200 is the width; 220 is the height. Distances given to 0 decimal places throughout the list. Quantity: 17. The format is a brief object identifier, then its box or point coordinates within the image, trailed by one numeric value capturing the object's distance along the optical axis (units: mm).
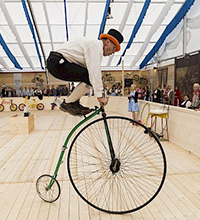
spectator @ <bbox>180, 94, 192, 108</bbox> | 6816
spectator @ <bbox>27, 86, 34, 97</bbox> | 17350
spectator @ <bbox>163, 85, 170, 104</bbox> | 9633
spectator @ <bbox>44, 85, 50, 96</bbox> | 16406
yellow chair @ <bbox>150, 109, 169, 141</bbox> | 5523
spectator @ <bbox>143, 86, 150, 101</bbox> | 12306
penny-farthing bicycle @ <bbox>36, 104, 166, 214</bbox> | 2492
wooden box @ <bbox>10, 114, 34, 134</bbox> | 6914
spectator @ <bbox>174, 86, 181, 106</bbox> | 9211
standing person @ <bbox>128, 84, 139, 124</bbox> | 8125
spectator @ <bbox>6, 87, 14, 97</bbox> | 16344
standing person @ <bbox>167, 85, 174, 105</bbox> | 9102
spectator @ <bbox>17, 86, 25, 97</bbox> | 17319
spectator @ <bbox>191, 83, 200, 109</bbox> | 6047
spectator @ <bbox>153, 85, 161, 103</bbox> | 10897
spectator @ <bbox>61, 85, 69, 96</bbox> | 15713
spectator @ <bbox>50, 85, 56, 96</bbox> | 16020
